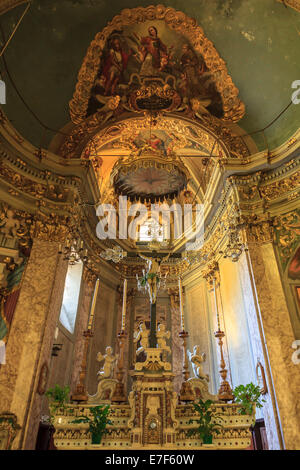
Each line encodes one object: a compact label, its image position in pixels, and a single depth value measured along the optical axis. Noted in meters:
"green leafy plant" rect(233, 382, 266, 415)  4.67
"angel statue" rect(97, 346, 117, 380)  5.59
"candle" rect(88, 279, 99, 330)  5.12
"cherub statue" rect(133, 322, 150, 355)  5.17
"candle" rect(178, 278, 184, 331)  5.32
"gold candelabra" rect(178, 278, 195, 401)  4.96
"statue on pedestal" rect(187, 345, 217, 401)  5.26
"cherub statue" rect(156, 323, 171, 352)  5.18
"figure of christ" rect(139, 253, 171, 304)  5.87
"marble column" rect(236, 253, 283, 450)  5.83
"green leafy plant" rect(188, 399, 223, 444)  4.32
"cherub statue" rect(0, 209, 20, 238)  7.10
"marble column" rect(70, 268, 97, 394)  8.97
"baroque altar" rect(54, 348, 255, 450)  4.33
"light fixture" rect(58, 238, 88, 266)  7.12
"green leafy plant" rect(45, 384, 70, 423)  4.65
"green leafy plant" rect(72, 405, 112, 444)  4.32
